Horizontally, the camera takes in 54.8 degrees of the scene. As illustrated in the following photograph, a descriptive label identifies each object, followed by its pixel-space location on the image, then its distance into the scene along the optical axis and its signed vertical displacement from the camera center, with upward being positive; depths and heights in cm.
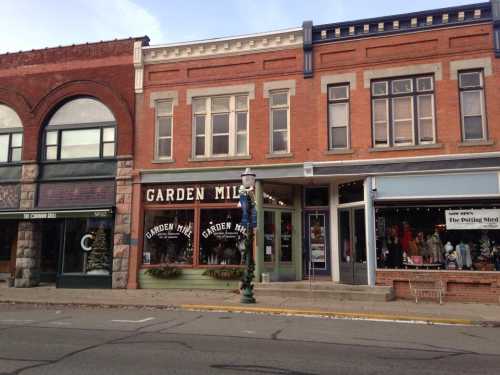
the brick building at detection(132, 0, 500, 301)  1541 +349
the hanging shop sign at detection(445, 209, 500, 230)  1495 +106
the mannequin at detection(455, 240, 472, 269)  1518 -7
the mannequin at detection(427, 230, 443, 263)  1554 +19
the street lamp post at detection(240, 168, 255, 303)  1414 +54
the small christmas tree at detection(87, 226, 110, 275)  1845 -23
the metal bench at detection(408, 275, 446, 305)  1467 -107
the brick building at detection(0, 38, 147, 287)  1848 +376
